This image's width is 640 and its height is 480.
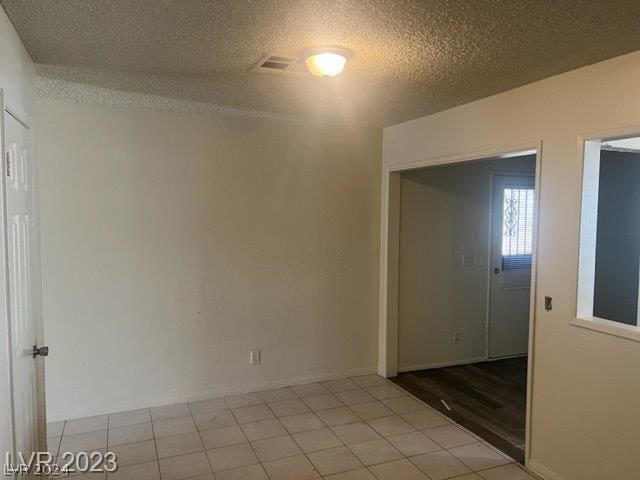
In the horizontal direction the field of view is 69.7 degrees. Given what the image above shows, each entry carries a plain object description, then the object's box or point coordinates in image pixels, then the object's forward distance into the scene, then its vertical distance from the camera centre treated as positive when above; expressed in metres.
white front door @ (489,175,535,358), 4.80 -0.47
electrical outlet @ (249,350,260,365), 4.01 -1.23
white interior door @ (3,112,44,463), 1.89 -0.31
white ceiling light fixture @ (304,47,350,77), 2.19 +0.76
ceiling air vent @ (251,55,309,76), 2.38 +0.82
